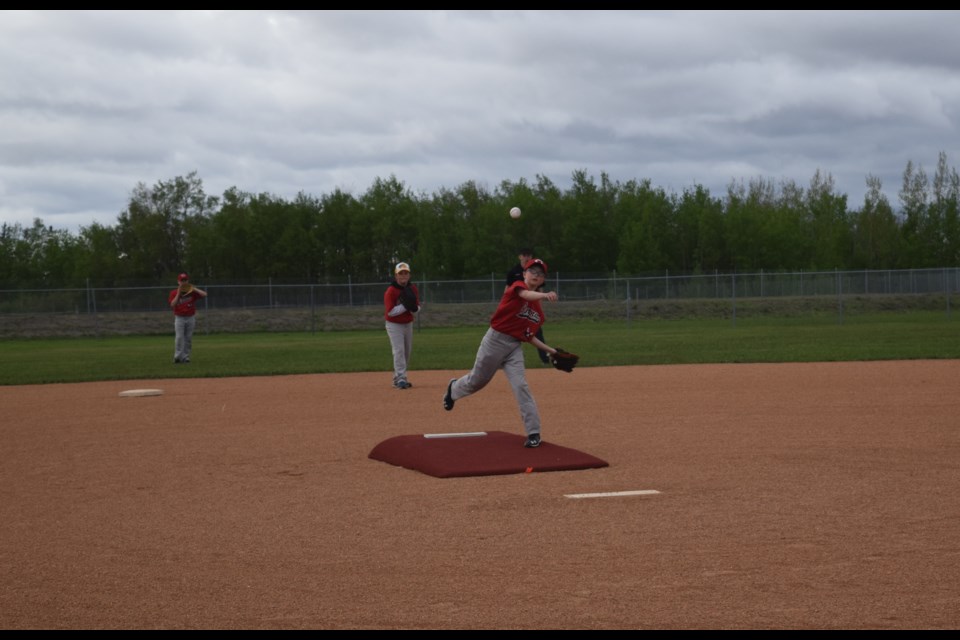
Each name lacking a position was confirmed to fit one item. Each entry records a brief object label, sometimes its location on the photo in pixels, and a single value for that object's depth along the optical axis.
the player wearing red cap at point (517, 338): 9.57
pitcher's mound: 8.82
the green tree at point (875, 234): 76.44
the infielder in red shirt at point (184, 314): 21.83
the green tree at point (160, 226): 76.69
